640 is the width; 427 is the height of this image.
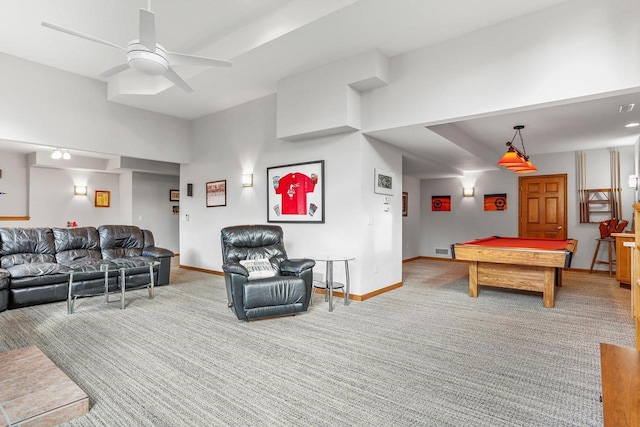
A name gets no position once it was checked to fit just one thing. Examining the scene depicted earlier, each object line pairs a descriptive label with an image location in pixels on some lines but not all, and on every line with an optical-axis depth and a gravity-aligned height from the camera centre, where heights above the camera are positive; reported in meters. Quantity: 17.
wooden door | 7.65 +0.20
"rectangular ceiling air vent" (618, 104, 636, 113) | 4.49 +1.41
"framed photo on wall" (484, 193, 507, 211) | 8.41 +0.32
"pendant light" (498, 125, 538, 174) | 4.67 +0.73
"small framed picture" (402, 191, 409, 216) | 8.93 +0.32
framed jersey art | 5.24 +0.36
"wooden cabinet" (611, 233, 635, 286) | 5.49 -0.72
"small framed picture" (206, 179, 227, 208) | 6.68 +0.44
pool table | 4.32 -0.60
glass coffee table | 4.15 -0.96
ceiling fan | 2.68 +1.39
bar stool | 6.58 -0.31
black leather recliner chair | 3.76 -0.71
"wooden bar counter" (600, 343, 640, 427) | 1.12 -0.62
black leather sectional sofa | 4.41 -0.63
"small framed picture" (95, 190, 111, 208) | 9.30 +0.46
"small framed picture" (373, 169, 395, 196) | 5.12 +0.51
